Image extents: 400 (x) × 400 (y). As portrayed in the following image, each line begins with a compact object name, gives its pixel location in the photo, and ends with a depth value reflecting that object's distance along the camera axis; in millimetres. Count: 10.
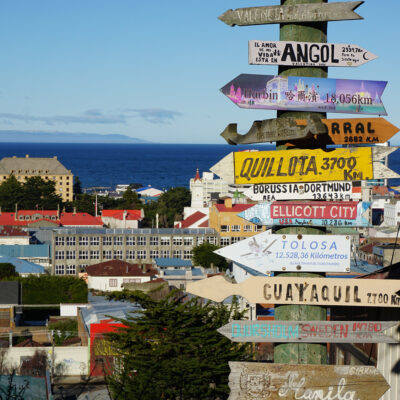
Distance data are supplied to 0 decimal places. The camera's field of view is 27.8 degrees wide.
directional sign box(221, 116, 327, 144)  8070
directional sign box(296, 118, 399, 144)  8391
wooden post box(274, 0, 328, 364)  8180
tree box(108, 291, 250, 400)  12883
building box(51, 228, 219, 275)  69125
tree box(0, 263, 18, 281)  58962
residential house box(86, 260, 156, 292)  58931
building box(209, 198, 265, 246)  72688
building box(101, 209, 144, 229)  94056
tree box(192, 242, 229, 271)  67562
